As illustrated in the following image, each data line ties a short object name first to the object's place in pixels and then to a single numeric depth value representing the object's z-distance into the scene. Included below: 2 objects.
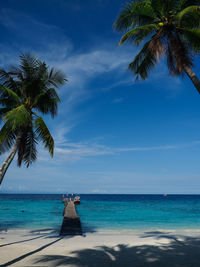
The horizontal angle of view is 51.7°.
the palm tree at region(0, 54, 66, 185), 8.95
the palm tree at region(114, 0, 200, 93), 7.18
